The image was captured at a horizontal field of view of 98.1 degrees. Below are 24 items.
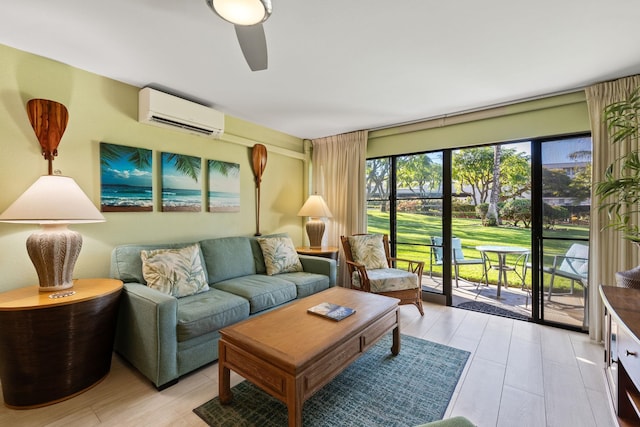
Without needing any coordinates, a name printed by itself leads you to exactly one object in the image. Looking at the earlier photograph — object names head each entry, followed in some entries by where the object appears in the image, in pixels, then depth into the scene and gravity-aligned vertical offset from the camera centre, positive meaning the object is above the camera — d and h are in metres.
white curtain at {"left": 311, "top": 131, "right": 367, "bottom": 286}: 4.01 +0.43
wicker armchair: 3.06 -0.73
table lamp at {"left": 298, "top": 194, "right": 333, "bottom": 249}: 3.93 -0.07
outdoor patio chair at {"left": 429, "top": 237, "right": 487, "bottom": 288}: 3.65 -0.63
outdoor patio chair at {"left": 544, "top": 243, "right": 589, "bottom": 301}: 2.79 -0.58
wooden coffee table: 1.39 -0.78
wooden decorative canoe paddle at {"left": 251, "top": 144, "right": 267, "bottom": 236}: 3.69 +0.63
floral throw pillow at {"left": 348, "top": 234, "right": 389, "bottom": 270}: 3.49 -0.53
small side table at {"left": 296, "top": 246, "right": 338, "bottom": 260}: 3.72 -0.56
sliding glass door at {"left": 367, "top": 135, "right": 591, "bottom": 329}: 2.85 -0.14
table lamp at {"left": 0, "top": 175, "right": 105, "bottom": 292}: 1.74 -0.06
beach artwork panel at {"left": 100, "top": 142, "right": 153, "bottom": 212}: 2.42 +0.29
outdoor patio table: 3.60 -0.57
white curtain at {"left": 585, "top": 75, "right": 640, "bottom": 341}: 2.43 -0.20
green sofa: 1.86 -0.76
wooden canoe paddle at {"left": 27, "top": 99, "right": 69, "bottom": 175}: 2.05 +0.67
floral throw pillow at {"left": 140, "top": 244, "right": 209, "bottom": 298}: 2.27 -0.52
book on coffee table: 1.91 -0.72
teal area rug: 1.61 -1.21
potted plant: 1.83 +0.15
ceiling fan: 1.29 +0.95
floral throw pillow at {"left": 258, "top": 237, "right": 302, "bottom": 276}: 3.22 -0.55
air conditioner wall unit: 2.54 +0.95
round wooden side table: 1.64 -0.84
